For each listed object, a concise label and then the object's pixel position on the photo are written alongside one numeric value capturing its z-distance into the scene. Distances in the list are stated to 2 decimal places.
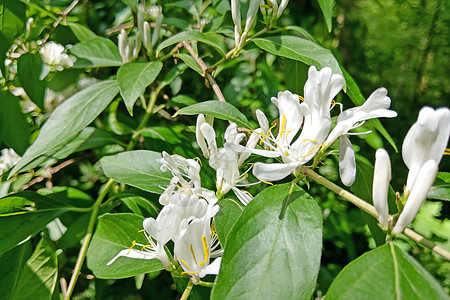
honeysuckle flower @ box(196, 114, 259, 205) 0.14
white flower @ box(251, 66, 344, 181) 0.12
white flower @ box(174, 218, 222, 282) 0.13
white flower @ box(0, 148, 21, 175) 0.26
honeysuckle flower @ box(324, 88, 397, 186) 0.13
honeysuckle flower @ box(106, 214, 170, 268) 0.13
